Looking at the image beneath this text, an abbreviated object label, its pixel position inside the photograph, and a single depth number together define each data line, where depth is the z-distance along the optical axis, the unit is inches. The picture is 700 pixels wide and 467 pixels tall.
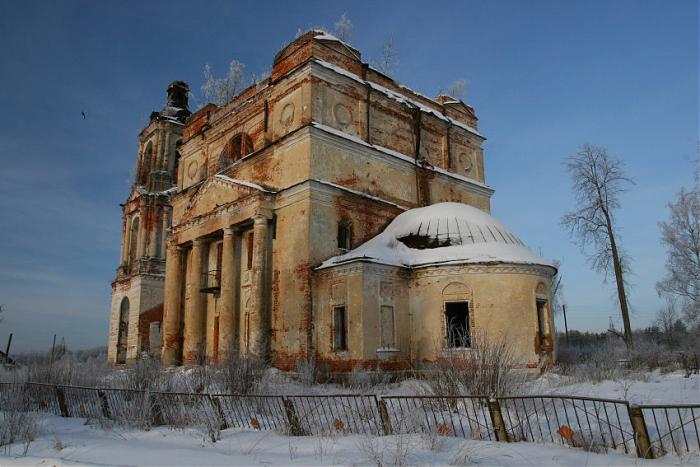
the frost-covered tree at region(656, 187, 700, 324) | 1101.1
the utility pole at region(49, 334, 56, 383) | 534.9
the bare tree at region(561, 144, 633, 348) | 944.3
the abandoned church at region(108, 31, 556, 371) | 682.2
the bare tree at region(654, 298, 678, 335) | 1528.5
